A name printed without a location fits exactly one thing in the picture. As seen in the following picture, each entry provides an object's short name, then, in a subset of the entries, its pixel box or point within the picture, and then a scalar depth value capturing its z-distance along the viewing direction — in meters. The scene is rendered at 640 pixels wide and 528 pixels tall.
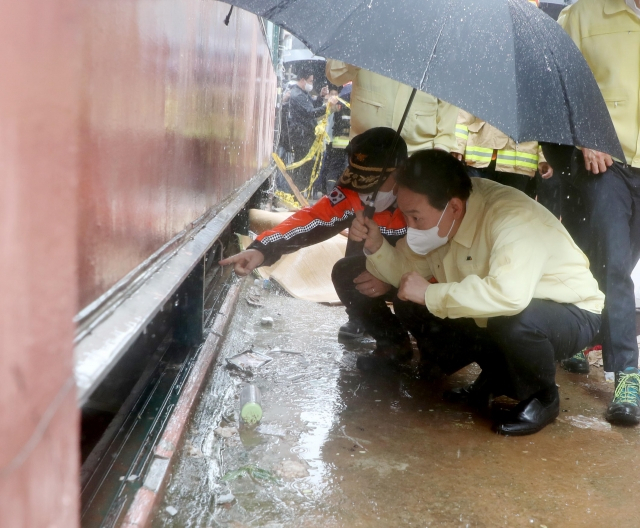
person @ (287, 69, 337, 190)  10.98
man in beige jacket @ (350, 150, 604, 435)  2.52
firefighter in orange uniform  3.10
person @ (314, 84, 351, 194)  6.19
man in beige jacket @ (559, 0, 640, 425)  3.15
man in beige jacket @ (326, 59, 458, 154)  3.64
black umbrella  1.99
